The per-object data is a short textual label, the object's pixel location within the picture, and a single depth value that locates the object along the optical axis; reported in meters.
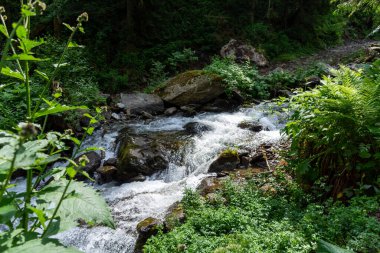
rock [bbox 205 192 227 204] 4.96
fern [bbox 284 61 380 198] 4.23
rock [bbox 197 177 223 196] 5.79
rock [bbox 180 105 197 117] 10.86
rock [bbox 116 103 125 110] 11.32
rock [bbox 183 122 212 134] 9.23
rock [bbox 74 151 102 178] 7.82
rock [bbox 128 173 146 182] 7.28
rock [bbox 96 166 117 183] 7.54
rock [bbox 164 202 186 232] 4.70
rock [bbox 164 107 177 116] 11.11
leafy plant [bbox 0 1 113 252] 1.08
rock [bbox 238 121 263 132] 8.98
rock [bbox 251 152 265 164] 6.77
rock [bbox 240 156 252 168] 6.81
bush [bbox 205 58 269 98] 11.63
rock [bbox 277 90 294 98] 11.38
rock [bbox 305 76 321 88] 11.45
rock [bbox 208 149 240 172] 6.86
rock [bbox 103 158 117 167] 7.86
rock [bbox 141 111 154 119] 10.88
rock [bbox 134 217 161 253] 4.85
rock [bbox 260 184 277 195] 5.00
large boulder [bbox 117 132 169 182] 7.42
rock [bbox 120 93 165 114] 11.25
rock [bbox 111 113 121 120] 10.83
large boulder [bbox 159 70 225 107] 11.41
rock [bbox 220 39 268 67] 15.30
